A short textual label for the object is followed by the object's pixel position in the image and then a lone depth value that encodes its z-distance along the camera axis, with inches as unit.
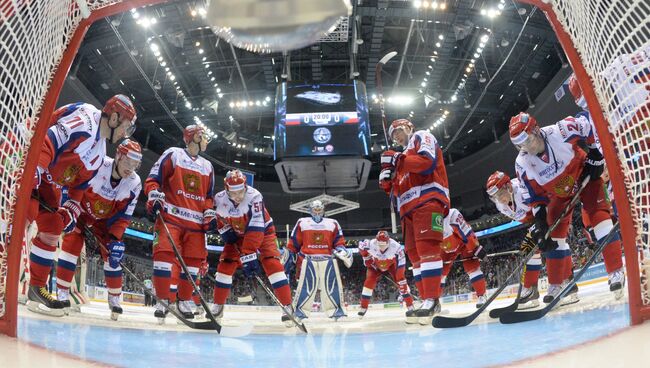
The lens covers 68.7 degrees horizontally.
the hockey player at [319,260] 233.5
